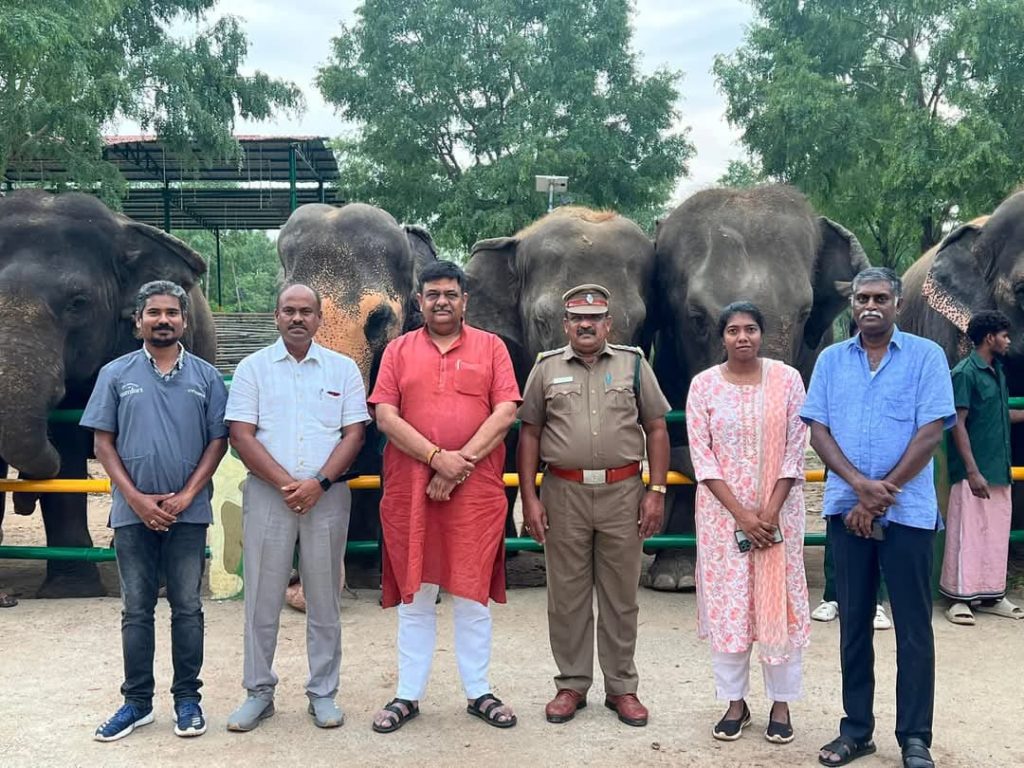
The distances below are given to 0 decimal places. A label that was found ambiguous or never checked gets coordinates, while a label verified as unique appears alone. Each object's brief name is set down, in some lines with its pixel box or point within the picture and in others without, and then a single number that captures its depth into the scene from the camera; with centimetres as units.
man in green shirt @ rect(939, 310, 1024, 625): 526
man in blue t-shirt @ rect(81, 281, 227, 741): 375
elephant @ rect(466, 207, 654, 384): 588
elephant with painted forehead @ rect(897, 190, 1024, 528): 597
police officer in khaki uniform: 390
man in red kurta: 384
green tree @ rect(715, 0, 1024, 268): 1702
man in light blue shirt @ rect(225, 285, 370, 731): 384
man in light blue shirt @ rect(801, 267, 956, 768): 349
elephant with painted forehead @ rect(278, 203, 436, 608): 545
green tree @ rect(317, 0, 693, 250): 2370
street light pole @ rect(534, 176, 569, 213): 1662
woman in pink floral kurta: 373
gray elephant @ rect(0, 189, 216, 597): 513
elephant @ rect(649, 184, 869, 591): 570
